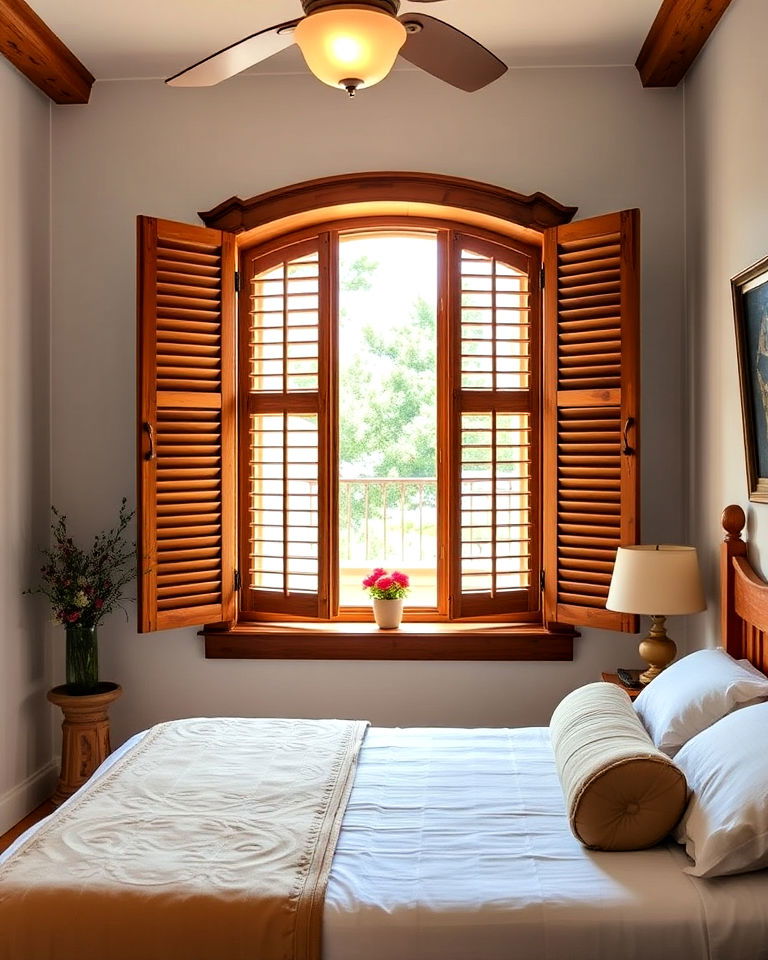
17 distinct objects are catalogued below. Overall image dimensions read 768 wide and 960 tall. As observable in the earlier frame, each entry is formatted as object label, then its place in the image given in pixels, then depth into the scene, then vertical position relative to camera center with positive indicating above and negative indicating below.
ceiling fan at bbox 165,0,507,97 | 2.09 +1.06
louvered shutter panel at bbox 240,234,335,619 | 4.31 +0.25
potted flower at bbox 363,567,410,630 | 4.20 -0.48
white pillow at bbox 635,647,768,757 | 2.54 -0.57
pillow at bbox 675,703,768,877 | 1.95 -0.66
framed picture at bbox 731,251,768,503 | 2.94 +0.38
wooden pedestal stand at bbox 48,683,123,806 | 3.96 -1.04
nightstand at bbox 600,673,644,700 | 3.57 -0.76
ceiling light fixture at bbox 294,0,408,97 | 2.08 +0.98
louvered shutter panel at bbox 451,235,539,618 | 4.27 +0.25
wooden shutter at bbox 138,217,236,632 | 3.94 +0.26
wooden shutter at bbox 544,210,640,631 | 3.80 +0.31
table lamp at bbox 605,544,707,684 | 3.44 -0.36
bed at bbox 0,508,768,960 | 1.87 -0.82
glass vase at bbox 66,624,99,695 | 4.00 -0.72
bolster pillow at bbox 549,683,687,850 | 2.14 -0.70
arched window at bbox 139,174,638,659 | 3.94 +0.29
